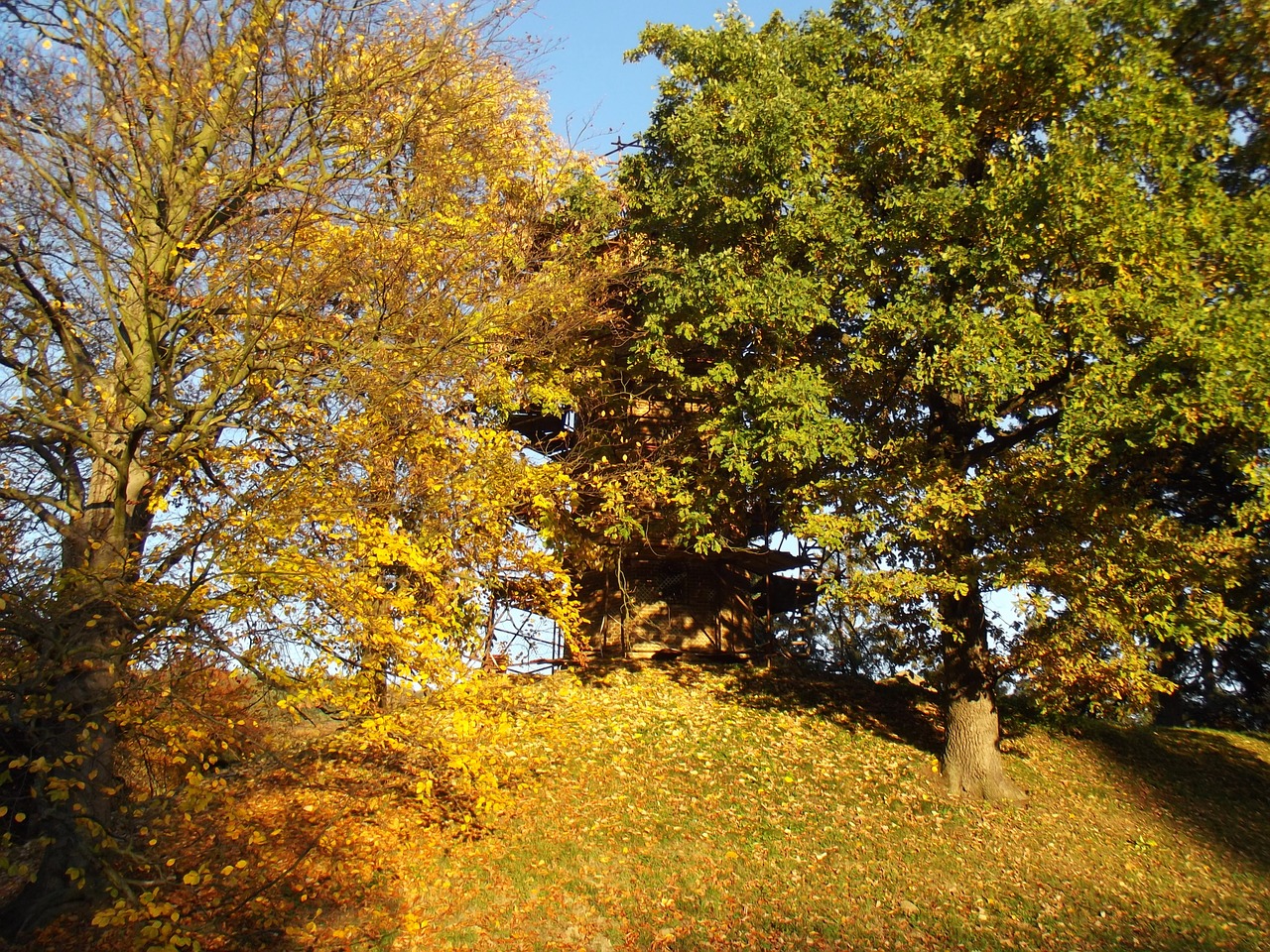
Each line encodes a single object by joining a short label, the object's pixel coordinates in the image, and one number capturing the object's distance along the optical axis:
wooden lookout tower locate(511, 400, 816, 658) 18.53
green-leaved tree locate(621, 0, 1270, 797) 10.39
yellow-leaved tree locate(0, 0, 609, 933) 6.49
